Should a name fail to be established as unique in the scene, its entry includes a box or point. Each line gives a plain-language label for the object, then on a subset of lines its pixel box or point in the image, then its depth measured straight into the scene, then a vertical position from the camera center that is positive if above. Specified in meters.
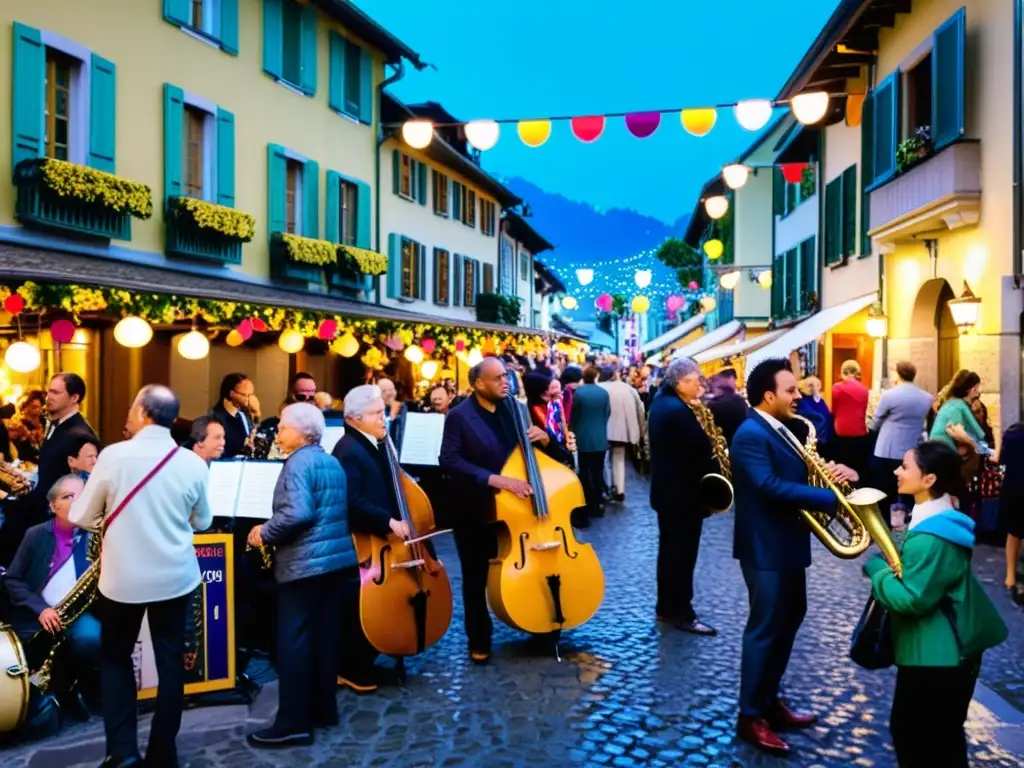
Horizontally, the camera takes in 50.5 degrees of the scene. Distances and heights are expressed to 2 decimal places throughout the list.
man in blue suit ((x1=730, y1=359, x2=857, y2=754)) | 5.00 -0.74
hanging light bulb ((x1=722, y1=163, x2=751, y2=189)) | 16.70 +3.27
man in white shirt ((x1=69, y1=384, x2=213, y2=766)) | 4.63 -0.74
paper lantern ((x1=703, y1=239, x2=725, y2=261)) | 30.56 +3.88
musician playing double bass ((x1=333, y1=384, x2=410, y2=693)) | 5.73 -0.59
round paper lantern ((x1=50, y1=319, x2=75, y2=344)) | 9.46 +0.49
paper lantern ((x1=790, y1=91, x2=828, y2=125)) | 12.90 +3.32
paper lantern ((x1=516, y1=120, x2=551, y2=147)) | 13.56 +3.24
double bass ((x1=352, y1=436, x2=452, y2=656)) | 5.87 -1.11
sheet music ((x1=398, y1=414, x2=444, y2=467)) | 9.97 -0.50
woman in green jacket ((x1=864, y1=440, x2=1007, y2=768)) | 3.80 -0.84
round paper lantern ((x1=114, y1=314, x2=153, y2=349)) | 9.48 +0.49
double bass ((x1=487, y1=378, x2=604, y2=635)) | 6.31 -1.00
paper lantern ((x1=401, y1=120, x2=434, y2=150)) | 14.59 +3.44
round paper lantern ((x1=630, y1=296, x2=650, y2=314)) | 33.84 +2.59
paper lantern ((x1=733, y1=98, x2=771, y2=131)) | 12.92 +3.27
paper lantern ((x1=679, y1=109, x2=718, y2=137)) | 13.15 +3.24
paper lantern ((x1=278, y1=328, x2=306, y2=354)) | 13.34 +0.56
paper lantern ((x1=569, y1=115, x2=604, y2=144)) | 13.77 +3.30
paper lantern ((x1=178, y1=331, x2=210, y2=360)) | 11.16 +0.44
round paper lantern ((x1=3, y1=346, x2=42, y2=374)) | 9.48 +0.27
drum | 5.07 -1.42
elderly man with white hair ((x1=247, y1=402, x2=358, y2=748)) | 5.16 -0.87
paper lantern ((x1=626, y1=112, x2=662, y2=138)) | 13.27 +3.24
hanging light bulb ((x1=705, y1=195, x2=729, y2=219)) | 20.42 +3.39
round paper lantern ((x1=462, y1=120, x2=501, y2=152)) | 13.63 +3.22
